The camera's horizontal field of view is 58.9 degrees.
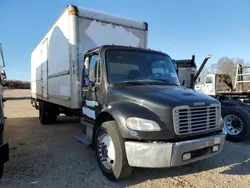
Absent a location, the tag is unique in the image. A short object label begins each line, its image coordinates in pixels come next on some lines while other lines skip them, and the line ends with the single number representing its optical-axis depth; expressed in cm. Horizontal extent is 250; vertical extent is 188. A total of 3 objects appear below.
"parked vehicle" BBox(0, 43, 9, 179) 350
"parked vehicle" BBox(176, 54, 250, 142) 629
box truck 335
